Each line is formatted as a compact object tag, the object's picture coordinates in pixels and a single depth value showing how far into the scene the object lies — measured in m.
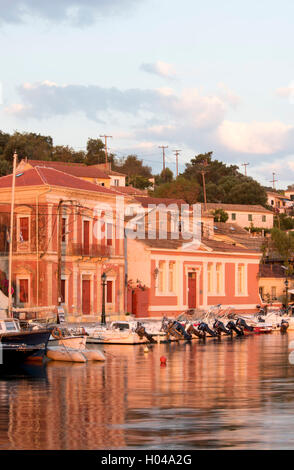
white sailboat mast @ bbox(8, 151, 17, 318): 44.12
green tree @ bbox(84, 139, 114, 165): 140.88
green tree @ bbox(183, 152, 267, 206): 143.50
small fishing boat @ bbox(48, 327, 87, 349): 42.91
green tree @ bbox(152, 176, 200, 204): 123.81
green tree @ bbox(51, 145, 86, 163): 136.75
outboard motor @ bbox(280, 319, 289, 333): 73.31
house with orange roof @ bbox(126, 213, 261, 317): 68.69
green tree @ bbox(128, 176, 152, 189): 142.43
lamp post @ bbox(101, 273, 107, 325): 58.62
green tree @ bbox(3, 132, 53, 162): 121.62
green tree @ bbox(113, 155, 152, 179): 155.62
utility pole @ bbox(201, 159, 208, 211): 151.88
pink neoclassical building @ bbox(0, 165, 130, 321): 59.97
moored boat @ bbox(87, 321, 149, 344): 53.22
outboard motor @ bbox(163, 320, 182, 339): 57.66
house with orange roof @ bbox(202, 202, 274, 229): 126.94
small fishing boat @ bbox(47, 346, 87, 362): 41.09
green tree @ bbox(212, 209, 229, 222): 117.38
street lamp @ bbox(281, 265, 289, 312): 89.21
